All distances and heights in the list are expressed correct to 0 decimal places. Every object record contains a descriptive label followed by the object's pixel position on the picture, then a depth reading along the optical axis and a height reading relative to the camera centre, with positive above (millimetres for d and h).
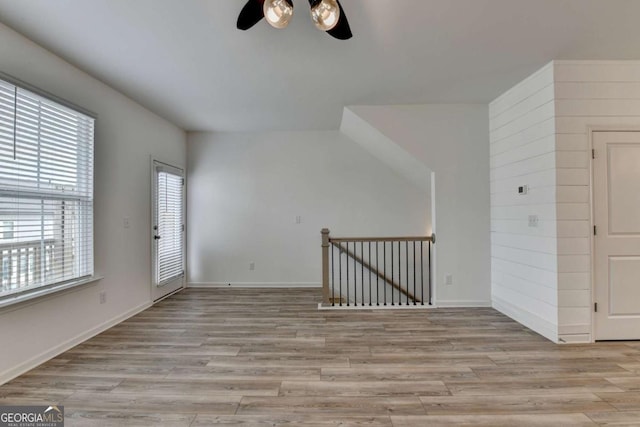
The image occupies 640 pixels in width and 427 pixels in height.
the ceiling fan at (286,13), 1704 +1219
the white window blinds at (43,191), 2188 +229
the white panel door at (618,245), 2752 -264
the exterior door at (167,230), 4094 -175
